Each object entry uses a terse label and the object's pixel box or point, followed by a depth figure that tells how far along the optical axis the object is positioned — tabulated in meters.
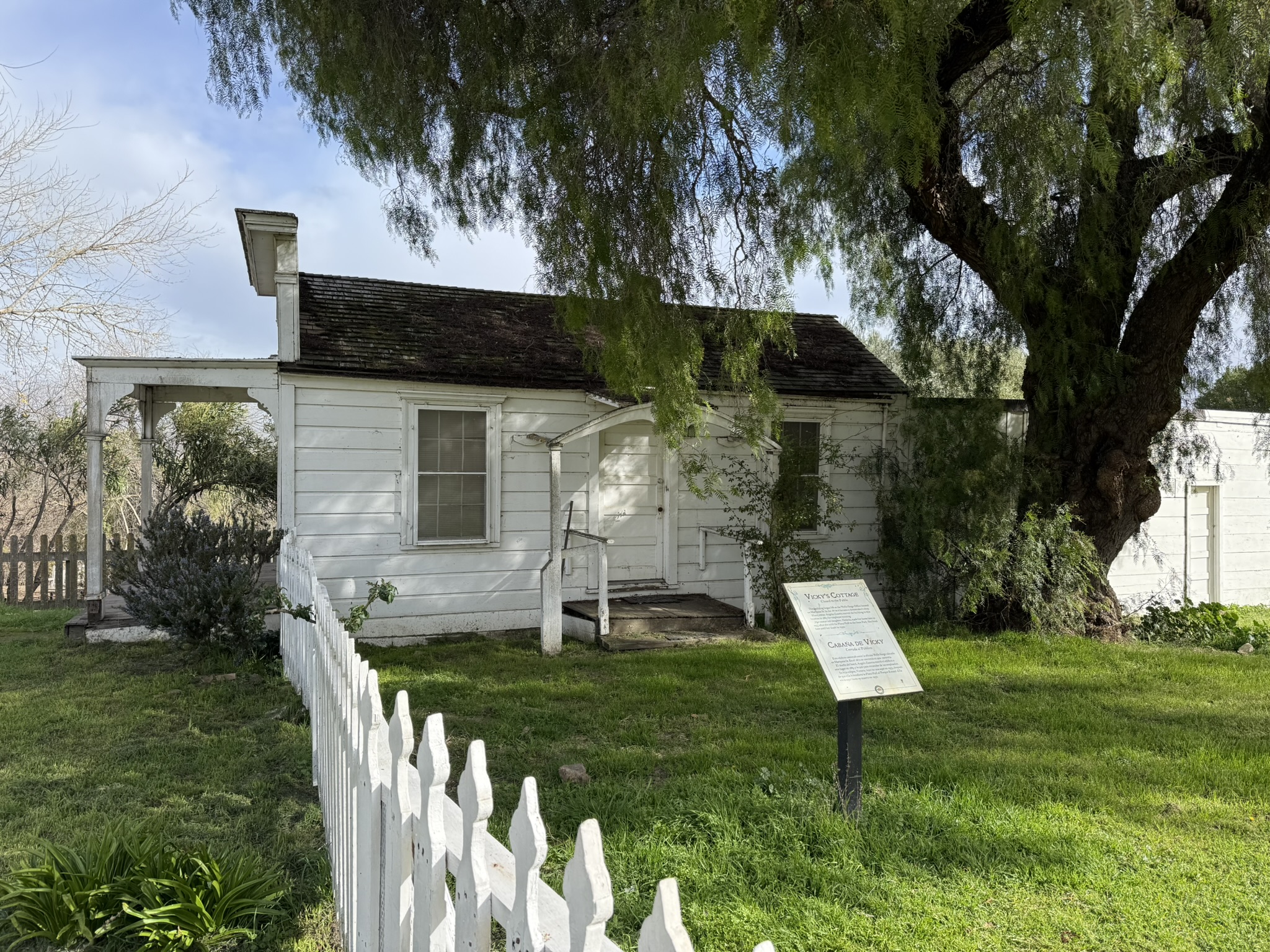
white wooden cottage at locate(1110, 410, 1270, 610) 13.56
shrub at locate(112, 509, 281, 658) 8.16
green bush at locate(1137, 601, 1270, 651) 10.98
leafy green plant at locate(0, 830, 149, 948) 3.26
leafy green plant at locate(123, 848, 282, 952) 3.16
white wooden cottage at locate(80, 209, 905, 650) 9.70
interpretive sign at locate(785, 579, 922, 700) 4.38
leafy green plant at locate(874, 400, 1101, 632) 10.18
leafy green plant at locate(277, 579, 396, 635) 5.91
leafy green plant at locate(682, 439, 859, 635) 10.52
